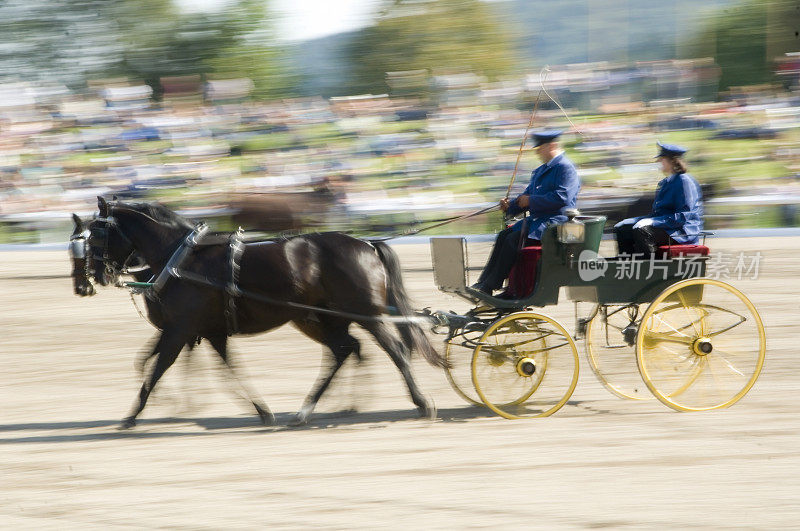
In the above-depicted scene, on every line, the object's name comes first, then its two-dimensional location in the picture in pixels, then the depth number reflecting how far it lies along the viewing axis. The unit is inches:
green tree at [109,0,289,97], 2652.6
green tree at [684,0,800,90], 2824.8
